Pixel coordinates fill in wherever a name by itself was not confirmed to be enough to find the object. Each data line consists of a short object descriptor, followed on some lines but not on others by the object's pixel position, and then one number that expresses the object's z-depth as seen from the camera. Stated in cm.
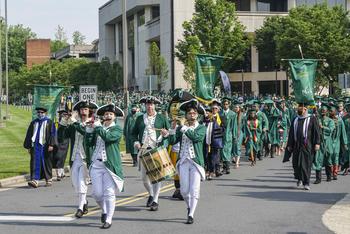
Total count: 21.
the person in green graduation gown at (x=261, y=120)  2044
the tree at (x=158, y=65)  5725
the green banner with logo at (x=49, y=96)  1784
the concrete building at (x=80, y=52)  12394
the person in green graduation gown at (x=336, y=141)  1633
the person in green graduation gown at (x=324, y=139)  1568
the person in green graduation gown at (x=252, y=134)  1990
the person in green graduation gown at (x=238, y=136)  1916
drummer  1181
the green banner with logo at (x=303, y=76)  1858
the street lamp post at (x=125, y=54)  2447
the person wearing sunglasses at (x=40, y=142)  1555
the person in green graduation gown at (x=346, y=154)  1750
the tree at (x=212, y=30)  4894
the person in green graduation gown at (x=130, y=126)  1988
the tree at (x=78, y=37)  16662
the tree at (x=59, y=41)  14925
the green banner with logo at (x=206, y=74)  1842
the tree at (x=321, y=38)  4900
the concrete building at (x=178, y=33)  6269
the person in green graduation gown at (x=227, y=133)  1789
